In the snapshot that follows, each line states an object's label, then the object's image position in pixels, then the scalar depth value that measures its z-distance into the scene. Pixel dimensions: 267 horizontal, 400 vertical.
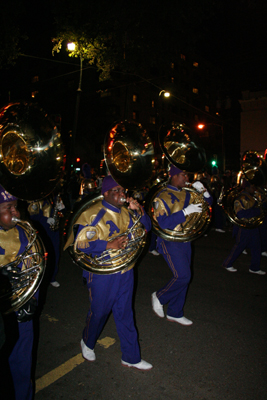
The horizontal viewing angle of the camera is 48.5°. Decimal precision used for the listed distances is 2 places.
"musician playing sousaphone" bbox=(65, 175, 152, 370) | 2.81
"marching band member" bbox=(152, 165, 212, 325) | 3.76
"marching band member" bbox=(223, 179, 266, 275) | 5.89
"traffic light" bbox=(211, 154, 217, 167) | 19.59
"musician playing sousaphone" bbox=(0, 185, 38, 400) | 2.15
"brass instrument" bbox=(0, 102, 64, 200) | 2.28
